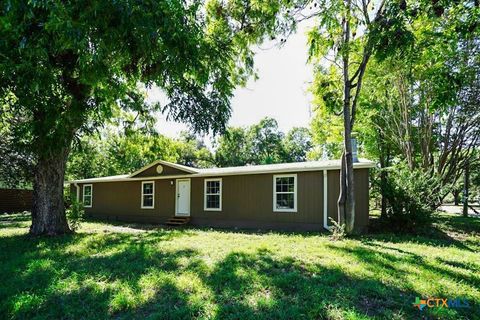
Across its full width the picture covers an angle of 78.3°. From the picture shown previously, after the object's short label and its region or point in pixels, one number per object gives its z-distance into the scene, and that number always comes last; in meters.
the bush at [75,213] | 9.95
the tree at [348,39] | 4.62
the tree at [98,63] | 3.40
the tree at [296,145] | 37.75
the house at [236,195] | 9.80
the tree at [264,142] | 36.25
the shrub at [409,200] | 9.06
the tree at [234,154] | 34.69
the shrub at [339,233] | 7.92
